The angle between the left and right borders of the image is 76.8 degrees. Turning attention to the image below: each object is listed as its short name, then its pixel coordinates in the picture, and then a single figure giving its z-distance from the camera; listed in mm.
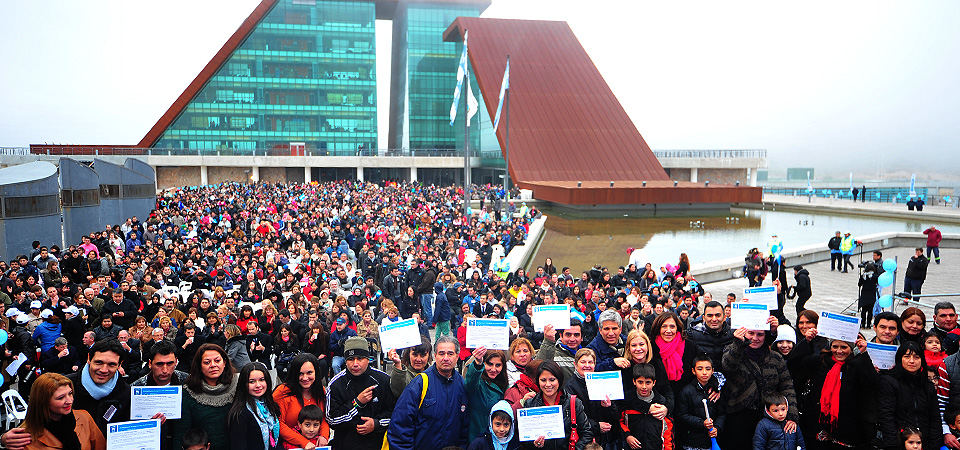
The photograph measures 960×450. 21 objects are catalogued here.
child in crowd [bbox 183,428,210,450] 3980
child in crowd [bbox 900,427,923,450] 4281
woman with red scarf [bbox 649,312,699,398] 4914
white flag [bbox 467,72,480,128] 23500
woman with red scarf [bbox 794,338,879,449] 4727
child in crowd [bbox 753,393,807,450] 4504
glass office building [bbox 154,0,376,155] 58844
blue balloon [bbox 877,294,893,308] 9648
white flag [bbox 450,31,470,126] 23888
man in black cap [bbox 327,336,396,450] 4461
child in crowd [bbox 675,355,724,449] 4527
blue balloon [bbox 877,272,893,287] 10047
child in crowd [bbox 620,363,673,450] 4430
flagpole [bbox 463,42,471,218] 23812
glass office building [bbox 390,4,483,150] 67250
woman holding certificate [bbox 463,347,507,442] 4387
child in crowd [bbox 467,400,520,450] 3973
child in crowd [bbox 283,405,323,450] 4266
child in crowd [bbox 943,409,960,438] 4574
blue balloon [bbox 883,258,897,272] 10469
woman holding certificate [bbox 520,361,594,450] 4145
